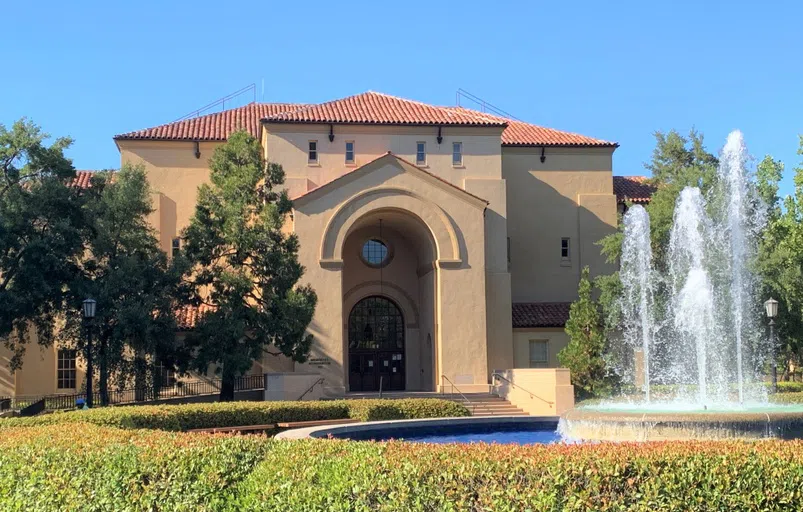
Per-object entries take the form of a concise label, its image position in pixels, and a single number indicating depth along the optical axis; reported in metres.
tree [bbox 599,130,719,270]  36.72
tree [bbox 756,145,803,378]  34.16
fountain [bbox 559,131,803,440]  24.23
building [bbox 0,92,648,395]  34.91
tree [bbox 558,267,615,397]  34.16
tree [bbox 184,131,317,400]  29.66
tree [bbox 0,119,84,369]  29.12
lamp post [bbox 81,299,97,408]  23.94
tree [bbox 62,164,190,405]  28.97
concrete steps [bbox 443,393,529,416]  31.38
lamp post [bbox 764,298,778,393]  26.22
